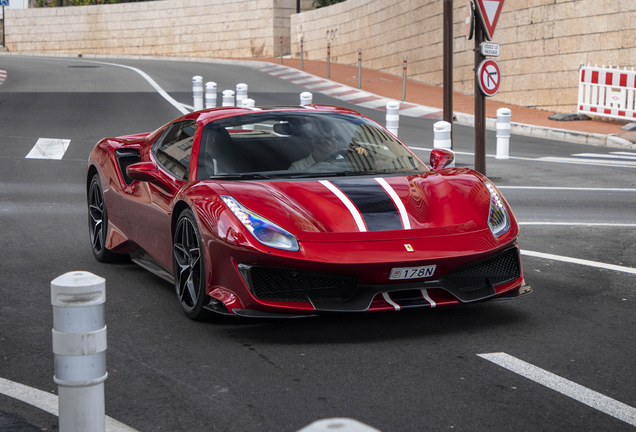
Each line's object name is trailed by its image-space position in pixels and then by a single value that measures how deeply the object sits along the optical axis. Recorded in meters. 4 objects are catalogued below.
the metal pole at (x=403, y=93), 24.45
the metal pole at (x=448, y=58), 13.73
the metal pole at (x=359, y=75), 26.60
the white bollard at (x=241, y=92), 20.66
